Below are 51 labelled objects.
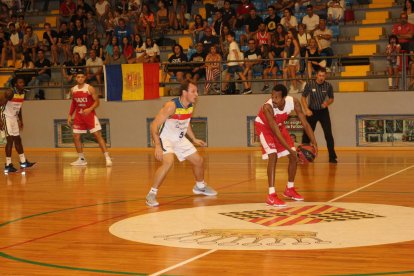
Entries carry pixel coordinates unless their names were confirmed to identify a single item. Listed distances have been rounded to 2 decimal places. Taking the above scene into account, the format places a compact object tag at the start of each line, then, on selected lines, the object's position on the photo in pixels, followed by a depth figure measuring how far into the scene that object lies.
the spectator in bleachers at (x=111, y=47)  27.36
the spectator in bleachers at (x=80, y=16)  29.59
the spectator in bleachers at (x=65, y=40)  28.84
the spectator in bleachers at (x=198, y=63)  25.23
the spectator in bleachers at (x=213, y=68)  25.14
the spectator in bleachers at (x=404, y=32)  23.98
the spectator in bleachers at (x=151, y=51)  26.44
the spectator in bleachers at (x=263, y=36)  25.38
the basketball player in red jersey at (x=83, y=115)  20.45
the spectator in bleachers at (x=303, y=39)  24.58
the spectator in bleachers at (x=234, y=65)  24.92
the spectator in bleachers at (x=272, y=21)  25.76
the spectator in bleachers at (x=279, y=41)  25.05
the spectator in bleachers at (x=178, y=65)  25.59
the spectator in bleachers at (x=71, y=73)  27.46
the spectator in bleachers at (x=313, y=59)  24.07
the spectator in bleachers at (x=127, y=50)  27.27
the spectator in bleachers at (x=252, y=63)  24.86
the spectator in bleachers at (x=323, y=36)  24.91
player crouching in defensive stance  12.43
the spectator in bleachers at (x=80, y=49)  28.27
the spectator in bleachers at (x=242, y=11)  26.80
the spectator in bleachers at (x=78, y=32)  29.00
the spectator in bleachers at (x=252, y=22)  26.39
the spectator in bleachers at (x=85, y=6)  30.52
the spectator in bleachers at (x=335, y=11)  25.91
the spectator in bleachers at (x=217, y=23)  26.53
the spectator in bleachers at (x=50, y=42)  28.95
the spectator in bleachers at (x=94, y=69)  26.81
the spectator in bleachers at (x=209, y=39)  26.00
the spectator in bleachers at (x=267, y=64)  24.69
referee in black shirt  19.62
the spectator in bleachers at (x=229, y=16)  26.86
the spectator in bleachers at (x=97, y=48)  27.72
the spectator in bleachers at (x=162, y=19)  28.50
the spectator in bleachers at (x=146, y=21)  28.14
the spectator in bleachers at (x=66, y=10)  31.05
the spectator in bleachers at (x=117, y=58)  27.03
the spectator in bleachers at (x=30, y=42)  29.22
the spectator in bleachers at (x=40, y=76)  27.73
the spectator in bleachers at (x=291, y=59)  24.20
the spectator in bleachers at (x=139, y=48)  26.72
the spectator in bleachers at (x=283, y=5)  26.85
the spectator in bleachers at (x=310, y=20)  25.58
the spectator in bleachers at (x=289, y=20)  25.67
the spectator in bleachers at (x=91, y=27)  29.33
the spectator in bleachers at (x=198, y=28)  26.73
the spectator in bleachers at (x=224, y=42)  25.72
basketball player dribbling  12.27
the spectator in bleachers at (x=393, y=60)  23.41
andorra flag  25.88
